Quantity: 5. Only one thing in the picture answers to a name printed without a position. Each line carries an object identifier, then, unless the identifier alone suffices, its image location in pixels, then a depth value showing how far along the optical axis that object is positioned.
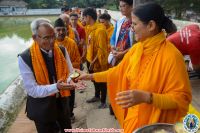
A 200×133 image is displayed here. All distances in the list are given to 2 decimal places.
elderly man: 1.53
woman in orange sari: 1.14
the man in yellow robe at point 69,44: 2.41
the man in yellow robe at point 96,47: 2.79
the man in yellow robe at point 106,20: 3.76
